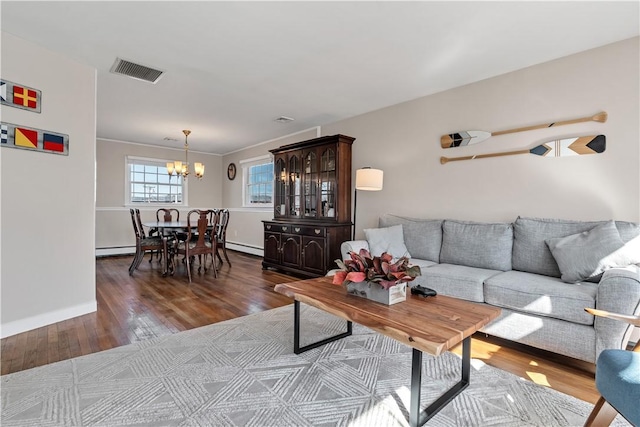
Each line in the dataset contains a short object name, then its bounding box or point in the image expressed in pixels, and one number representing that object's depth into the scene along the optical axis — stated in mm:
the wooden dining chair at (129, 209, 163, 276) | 4707
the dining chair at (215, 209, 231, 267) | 5161
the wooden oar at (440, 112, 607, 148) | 2763
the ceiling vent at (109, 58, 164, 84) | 2947
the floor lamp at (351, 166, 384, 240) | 3795
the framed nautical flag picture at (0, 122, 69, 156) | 2484
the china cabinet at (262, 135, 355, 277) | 4234
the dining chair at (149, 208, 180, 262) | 5295
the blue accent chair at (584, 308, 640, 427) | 1027
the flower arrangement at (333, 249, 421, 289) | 1766
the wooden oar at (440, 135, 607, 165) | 2580
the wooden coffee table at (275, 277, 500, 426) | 1389
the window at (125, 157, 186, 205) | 6570
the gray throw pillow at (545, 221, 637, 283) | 2129
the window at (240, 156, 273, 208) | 6529
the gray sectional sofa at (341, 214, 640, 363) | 1907
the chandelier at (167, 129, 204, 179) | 5227
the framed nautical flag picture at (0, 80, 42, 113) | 2473
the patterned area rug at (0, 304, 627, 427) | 1531
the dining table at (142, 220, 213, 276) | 4635
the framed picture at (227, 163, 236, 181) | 7418
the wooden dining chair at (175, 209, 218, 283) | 4430
